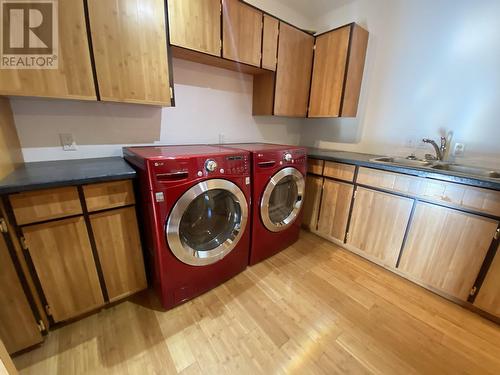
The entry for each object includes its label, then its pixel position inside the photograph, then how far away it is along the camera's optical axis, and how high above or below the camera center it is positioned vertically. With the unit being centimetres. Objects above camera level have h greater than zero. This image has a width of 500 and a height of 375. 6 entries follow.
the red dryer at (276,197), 162 -61
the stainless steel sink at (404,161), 184 -26
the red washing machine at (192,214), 117 -57
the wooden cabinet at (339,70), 198 +59
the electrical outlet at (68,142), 143 -13
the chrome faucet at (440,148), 178 -13
